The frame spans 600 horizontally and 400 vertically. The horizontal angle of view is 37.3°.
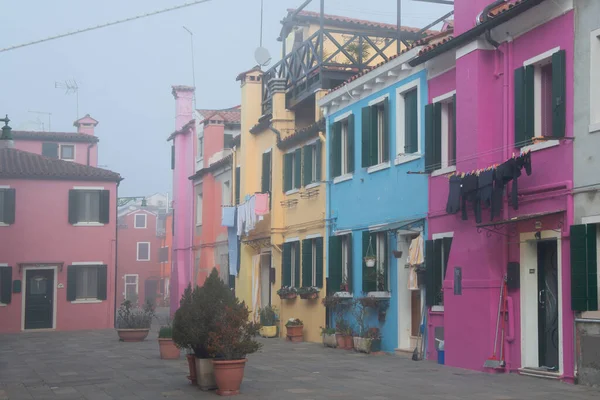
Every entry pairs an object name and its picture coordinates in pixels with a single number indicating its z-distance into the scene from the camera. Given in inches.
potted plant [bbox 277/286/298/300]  968.9
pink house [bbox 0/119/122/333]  1305.4
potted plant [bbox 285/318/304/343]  942.4
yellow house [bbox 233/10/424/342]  928.3
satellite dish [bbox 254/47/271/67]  1151.6
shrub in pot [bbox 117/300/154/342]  981.2
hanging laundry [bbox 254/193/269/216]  1052.5
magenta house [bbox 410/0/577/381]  520.7
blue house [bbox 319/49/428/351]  718.5
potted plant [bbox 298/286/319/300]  908.8
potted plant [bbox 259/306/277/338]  1018.1
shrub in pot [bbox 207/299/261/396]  473.7
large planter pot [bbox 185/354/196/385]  518.1
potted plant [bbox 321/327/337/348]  823.7
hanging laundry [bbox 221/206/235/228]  1171.6
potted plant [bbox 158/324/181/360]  710.5
